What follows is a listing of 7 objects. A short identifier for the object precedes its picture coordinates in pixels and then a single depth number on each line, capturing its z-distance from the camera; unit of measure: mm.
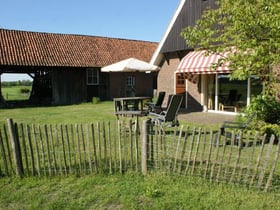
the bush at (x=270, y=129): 8219
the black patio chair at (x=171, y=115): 9090
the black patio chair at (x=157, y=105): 13086
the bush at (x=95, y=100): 23345
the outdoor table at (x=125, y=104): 13099
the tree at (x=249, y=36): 5559
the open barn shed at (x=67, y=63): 22266
